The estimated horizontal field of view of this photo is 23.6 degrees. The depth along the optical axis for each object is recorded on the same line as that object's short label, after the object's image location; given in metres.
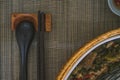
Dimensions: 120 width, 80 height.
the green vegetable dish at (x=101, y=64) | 0.56
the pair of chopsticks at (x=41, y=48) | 0.62
